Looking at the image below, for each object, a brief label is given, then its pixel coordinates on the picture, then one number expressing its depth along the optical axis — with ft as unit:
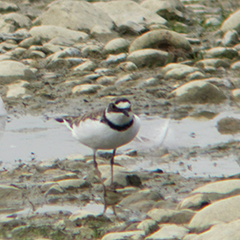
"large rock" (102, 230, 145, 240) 22.62
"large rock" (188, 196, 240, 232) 23.32
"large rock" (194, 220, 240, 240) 19.98
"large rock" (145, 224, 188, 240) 22.15
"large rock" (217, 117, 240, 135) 40.11
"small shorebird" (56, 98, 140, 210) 29.55
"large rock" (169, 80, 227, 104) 46.50
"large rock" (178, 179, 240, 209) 26.66
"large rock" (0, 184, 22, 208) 28.91
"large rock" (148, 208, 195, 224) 24.85
